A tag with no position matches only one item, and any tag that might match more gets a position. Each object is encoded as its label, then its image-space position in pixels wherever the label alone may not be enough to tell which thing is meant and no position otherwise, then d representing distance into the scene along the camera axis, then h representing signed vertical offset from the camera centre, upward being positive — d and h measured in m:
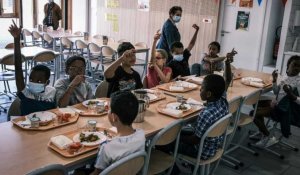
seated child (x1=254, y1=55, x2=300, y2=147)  3.56 -0.80
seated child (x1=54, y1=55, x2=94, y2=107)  2.71 -0.59
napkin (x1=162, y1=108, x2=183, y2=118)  2.58 -0.69
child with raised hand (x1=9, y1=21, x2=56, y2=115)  2.58 -0.58
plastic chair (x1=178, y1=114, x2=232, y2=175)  2.36 -0.89
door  6.39 -0.14
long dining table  1.71 -0.74
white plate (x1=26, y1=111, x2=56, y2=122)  2.27 -0.69
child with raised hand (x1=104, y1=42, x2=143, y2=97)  2.97 -0.49
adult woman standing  4.90 -0.14
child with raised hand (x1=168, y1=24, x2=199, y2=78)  4.02 -0.47
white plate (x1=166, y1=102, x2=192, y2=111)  2.75 -0.68
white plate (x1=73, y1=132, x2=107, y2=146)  1.97 -0.72
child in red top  3.71 -0.55
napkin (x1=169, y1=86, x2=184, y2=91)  3.32 -0.64
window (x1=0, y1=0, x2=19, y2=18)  8.48 +0.09
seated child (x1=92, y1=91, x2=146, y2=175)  1.81 -0.64
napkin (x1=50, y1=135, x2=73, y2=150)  1.90 -0.71
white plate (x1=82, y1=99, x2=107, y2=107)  2.67 -0.67
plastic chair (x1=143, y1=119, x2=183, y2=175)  2.10 -0.95
